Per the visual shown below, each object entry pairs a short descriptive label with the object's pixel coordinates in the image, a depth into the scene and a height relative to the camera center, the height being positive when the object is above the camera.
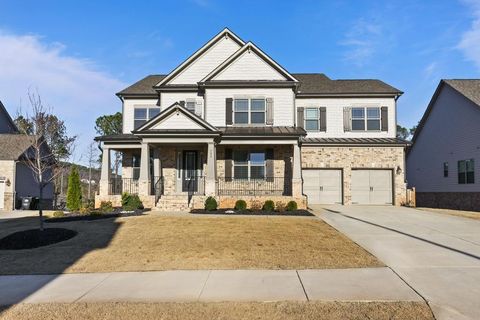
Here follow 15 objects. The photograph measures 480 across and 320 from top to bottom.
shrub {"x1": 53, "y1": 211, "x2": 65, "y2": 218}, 17.14 -1.56
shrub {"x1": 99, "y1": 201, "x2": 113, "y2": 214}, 18.33 -1.31
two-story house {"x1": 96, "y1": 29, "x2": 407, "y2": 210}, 19.69 +2.42
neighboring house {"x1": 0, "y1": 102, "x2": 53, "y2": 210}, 25.39 +0.55
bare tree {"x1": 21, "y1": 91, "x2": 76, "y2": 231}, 13.94 +2.44
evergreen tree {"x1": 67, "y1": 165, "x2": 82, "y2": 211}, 20.52 -0.68
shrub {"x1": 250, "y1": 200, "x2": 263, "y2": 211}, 18.41 -1.21
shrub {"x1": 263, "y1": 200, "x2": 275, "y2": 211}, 18.11 -1.23
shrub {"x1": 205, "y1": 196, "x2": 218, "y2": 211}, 18.03 -1.13
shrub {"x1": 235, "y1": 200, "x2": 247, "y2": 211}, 18.20 -1.19
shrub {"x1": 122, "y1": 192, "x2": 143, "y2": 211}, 18.44 -1.07
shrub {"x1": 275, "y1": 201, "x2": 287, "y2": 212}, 17.88 -1.24
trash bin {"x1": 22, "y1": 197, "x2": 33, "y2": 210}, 25.39 -1.52
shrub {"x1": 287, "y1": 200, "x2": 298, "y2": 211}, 18.05 -1.22
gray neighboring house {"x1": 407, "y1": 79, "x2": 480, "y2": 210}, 22.44 +2.18
